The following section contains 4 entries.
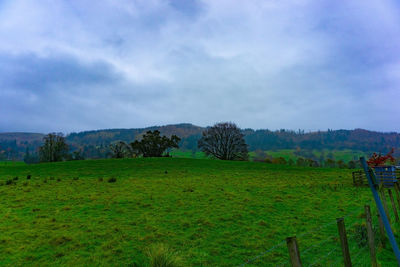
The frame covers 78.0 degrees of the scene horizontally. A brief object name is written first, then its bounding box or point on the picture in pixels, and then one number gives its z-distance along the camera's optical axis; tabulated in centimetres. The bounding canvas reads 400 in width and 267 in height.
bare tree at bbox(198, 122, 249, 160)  7312
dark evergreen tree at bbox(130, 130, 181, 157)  7150
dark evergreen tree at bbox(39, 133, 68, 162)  7612
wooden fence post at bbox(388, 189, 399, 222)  1005
